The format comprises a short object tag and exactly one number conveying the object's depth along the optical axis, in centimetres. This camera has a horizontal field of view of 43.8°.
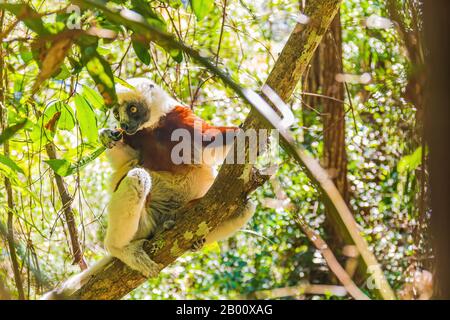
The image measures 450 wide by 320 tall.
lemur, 454
